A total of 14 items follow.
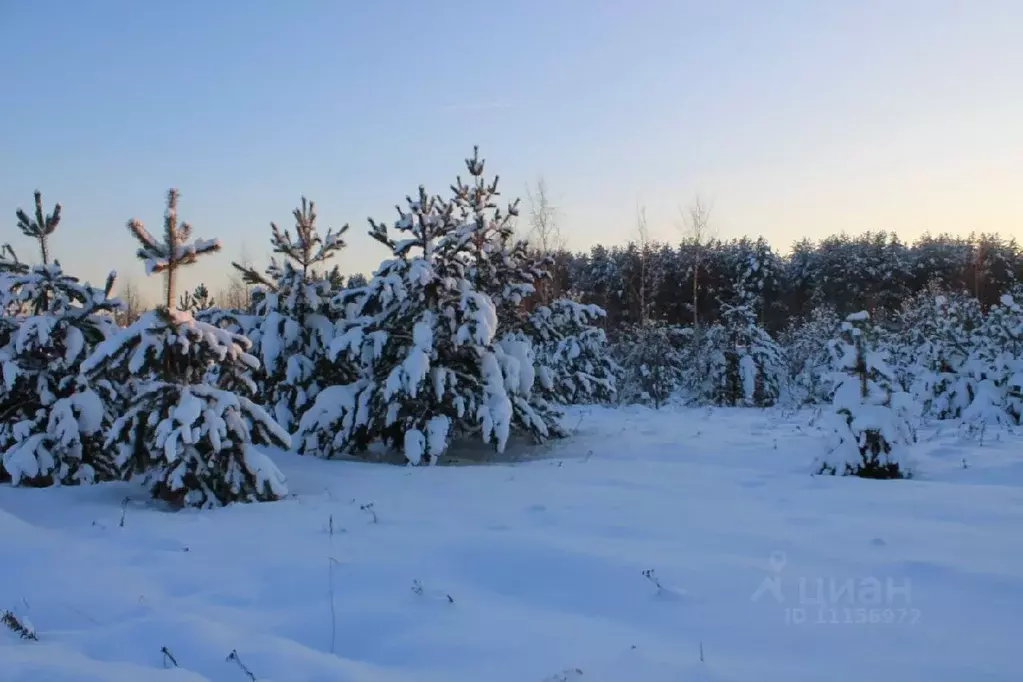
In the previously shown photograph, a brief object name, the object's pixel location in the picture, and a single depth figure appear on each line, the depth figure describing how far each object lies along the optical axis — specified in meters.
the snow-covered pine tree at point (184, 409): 5.98
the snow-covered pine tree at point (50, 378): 7.01
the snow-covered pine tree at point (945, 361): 12.71
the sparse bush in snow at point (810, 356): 20.17
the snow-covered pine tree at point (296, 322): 9.24
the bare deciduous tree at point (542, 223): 26.14
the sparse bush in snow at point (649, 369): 20.54
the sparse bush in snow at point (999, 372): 11.41
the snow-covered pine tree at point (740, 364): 19.31
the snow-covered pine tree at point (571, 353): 10.09
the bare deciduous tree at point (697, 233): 26.02
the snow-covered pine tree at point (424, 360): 8.27
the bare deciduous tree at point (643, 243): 25.23
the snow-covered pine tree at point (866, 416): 6.77
